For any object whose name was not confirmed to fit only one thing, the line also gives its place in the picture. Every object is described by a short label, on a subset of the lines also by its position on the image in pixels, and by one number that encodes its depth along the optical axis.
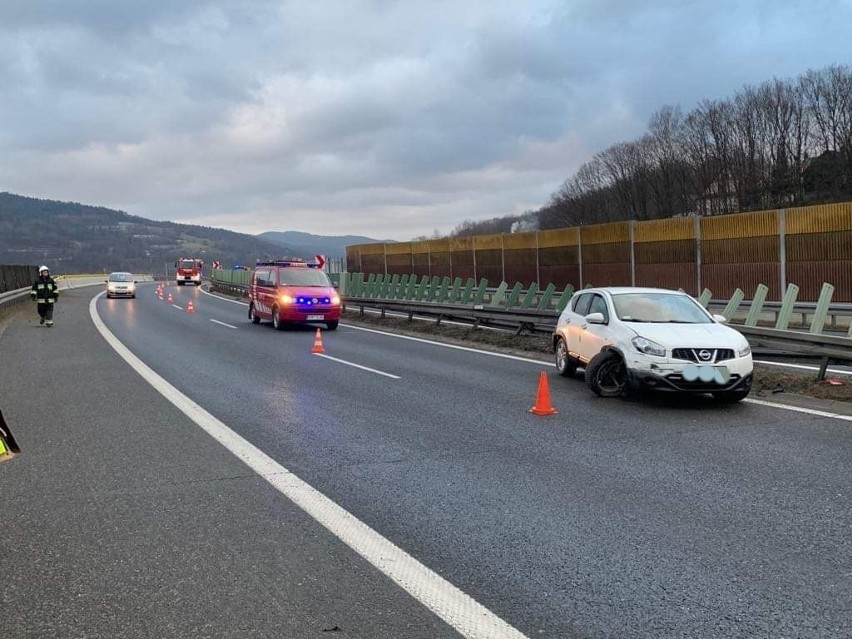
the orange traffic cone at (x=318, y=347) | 15.75
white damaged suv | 8.96
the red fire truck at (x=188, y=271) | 68.56
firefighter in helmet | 22.09
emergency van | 21.39
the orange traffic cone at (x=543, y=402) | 8.79
